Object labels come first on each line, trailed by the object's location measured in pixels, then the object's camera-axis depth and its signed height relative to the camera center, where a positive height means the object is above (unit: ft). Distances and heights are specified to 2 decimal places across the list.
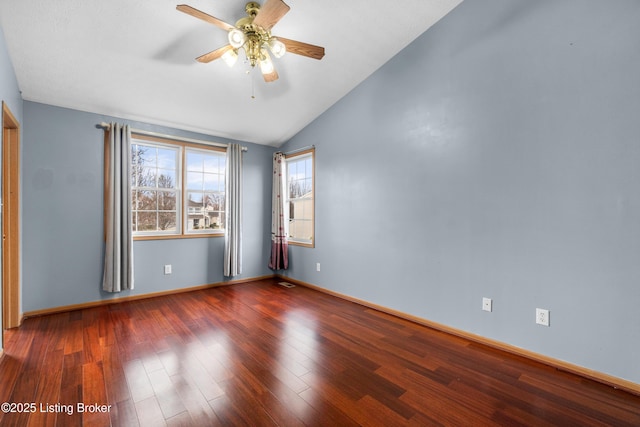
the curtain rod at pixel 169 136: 11.45 +3.62
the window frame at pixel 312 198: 14.37 +0.89
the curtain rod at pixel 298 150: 14.52 +3.50
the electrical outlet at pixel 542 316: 7.31 -2.67
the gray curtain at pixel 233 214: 14.46 +0.03
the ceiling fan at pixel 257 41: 6.55 +4.60
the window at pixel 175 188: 12.75 +1.28
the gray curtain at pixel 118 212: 11.30 +0.10
